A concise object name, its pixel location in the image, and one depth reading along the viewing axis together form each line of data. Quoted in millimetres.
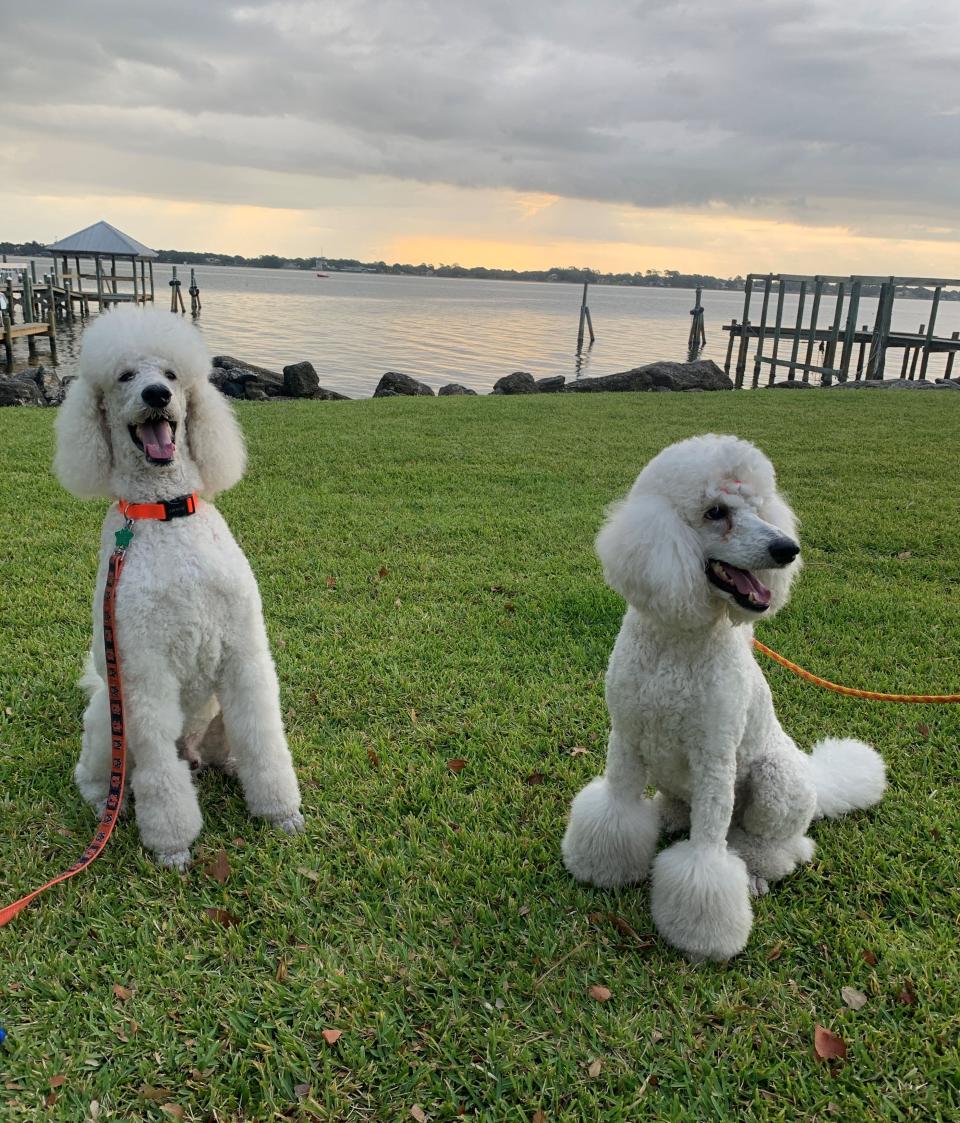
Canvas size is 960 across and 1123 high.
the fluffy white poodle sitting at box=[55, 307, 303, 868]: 2795
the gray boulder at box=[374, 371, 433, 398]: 18281
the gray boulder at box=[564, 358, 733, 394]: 17578
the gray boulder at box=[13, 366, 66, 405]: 14844
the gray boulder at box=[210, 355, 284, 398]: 16806
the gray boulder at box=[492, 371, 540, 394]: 18344
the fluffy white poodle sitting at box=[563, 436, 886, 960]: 2311
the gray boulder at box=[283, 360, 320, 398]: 17047
